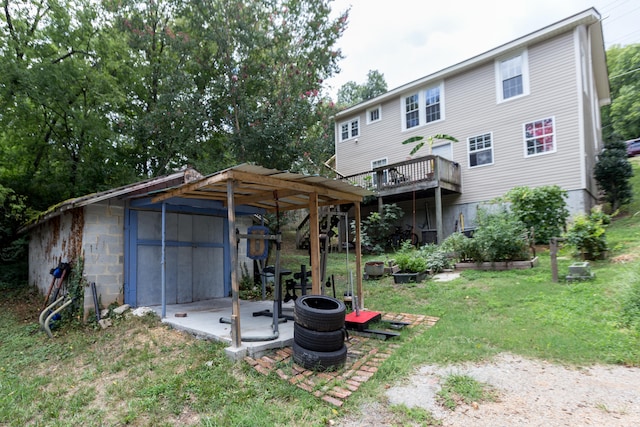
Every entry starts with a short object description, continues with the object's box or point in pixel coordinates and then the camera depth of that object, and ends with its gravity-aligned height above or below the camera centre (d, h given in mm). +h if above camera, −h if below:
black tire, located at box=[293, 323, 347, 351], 3623 -1141
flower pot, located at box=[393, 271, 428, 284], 7699 -1059
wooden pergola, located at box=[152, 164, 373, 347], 4012 +645
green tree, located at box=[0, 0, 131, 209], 8203 +3441
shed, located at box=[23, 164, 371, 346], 5109 +108
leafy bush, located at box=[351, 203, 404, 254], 12773 +113
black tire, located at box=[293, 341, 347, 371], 3578 -1336
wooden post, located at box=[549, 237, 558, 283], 6262 -619
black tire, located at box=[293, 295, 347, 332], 3654 -914
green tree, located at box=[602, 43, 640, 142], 22656 +9039
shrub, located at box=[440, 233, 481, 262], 8148 -471
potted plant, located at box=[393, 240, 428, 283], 7715 -884
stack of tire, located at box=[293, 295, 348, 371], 3604 -1137
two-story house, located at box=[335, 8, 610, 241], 10469 +3645
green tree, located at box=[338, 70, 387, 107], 31172 +13414
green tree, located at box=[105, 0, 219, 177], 10172 +4537
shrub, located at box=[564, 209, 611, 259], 7094 -219
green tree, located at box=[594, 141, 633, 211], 11016 +1636
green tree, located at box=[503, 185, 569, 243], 9102 +411
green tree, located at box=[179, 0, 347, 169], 10109 +5201
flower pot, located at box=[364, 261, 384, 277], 8430 -920
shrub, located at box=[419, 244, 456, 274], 8398 -738
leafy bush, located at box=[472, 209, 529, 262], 7723 -301
